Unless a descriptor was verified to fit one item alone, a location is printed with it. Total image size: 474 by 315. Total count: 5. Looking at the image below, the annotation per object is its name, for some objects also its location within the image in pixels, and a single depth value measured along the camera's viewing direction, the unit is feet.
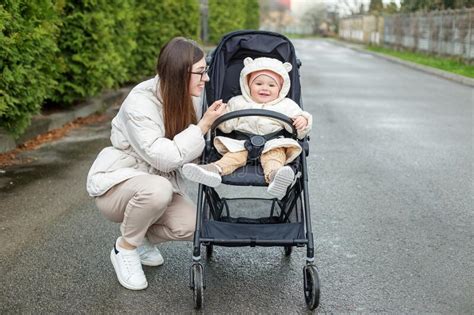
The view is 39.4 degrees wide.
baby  12.05
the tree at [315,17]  251.74
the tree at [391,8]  142.33
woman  12.09
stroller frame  11.63
